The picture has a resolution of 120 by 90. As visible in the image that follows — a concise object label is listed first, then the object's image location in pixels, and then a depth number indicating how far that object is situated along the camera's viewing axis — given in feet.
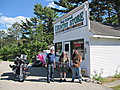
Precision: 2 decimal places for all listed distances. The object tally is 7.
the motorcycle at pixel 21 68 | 22.06
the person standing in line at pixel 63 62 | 21.71
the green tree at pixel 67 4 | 60.85
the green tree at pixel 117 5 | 53.95
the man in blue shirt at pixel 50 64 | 21.30
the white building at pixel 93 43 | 24.70
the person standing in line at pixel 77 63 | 20.80
